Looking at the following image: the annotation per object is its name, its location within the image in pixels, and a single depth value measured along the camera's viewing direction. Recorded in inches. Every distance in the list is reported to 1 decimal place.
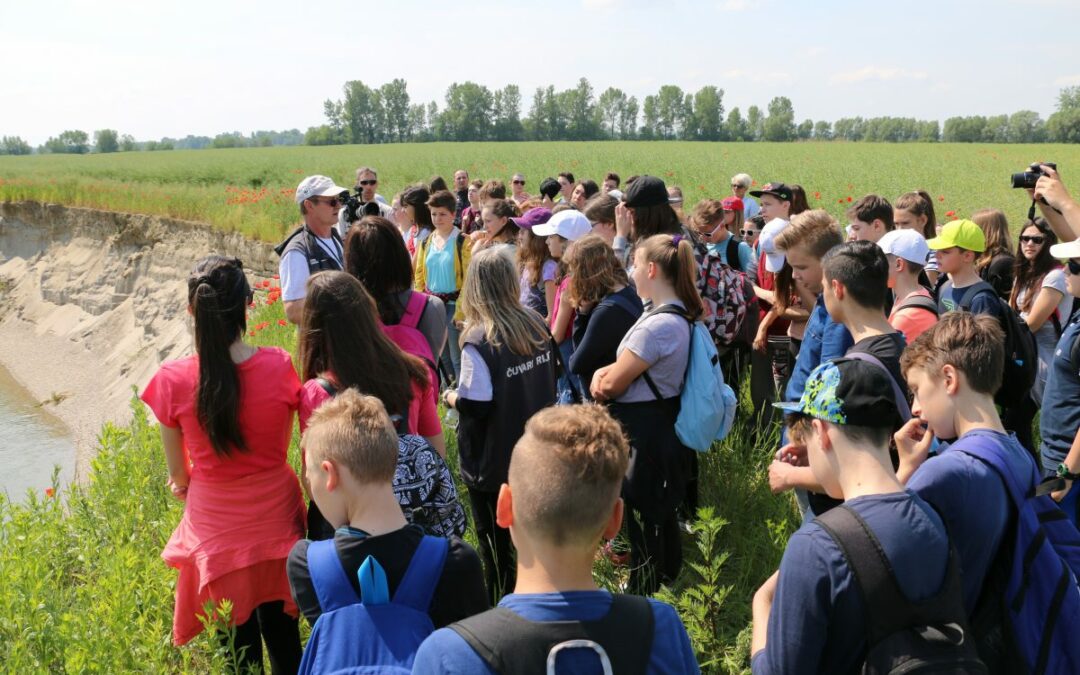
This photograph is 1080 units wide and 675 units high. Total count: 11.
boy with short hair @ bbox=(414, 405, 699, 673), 60.1
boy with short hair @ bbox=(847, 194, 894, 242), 209.0
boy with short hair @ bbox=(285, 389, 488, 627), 85.3
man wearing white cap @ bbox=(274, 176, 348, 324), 193.0
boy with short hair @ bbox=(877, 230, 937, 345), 146.1
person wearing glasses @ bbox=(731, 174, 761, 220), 349.1
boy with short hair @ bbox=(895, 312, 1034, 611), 87.9
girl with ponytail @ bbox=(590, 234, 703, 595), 143.8
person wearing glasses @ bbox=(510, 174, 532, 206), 434.5
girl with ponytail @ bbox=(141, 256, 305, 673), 117.6
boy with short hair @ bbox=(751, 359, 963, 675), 71.8
